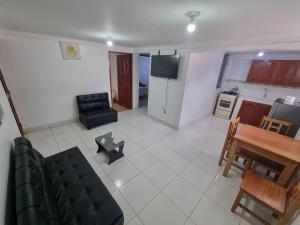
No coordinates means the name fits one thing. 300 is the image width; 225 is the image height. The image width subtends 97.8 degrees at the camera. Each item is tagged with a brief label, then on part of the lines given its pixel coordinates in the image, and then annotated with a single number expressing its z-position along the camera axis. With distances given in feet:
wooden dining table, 5.59
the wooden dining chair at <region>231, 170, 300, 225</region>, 4.36
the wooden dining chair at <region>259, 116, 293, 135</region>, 7.79
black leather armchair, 11.63
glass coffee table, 7.96
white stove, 14.93
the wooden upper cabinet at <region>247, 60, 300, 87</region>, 11.40
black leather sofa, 3.28
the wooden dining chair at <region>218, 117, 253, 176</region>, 7.06
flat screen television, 10.96
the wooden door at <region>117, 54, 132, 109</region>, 15.80
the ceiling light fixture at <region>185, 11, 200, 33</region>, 4.38
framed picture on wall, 10.85
